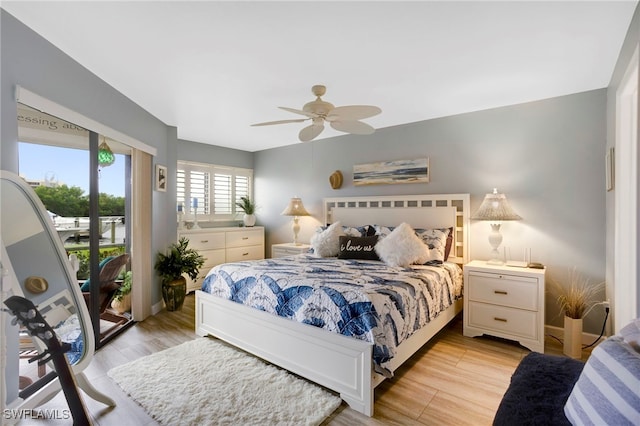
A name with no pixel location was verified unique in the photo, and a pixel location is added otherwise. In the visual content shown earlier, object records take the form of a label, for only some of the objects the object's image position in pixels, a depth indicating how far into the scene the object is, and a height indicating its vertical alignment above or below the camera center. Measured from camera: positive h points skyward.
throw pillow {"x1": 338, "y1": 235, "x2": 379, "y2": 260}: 3.45 -0.42
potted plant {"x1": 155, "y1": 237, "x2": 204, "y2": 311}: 3.79 -0.77
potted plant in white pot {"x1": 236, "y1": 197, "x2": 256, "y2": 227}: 5.72 +0.00
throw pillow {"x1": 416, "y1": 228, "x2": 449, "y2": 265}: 3.25 -0.34
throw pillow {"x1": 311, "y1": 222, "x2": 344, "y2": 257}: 3.74 -0.39
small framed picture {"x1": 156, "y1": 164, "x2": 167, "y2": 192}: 3.80 +0.45
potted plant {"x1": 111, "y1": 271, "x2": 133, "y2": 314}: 3.46 -1.01
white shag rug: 1.88 -1.29
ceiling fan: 2.42 +0.83
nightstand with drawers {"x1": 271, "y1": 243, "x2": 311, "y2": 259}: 4.62 -0.59
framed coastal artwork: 3.97 +0.57
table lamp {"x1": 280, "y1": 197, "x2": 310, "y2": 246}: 4.86 +0.05
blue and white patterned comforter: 2.01 -0.66
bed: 1.98 -0.93
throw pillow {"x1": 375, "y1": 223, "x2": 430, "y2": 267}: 3.09 -0.39
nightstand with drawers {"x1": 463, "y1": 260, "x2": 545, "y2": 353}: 2.76 -0.89
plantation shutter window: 5.11 +0.44
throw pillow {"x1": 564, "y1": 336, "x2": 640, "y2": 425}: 0.88 -0.57
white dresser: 4.71 -0.55
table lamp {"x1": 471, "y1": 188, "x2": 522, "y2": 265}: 3.07 -0.02
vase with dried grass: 2.61 -0.89
